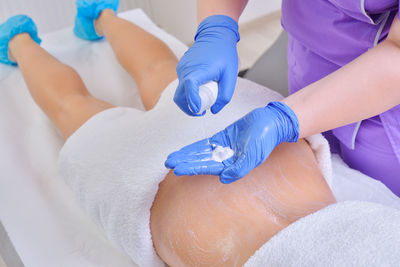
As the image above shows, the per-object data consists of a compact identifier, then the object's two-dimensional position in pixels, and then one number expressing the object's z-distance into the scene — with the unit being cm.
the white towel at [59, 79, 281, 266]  81
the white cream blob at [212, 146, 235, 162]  74
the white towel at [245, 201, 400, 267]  57
